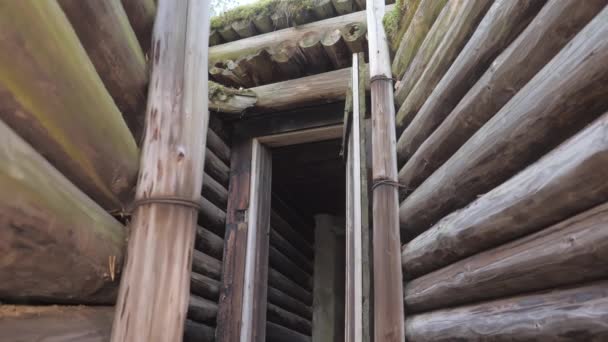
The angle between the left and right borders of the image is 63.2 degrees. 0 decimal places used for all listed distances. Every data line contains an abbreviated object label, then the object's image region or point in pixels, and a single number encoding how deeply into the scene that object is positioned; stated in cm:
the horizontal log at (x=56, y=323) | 125
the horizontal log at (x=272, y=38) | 432
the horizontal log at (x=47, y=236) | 116
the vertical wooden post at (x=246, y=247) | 420
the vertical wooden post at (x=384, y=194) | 284
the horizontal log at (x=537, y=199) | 134
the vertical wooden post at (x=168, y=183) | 159
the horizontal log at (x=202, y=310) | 391
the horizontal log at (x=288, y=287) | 588
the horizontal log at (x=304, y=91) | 437
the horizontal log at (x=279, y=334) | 547
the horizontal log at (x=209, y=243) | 416
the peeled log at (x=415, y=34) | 311
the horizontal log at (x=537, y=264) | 132
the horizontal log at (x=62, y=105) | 124
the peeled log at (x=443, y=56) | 240
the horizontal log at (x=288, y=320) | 563
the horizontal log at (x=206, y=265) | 409
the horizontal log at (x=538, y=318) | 131
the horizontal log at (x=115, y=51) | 159
